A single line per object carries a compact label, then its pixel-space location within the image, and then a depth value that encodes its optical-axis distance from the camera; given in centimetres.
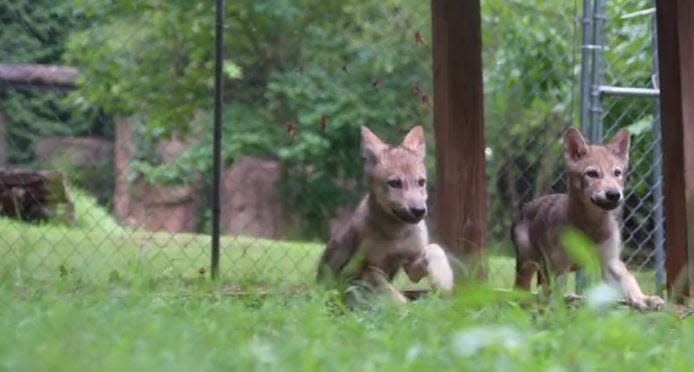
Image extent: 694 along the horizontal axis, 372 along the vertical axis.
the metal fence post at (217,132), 1675
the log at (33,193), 1900
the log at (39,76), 1783
